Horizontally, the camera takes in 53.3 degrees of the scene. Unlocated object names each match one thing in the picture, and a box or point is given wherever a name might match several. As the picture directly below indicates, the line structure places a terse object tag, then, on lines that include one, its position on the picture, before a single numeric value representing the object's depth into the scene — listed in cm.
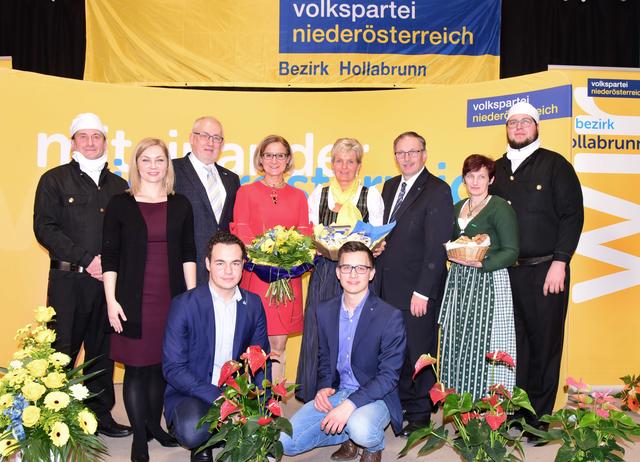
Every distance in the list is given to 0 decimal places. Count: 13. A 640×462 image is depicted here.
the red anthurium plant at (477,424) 222
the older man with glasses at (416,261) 373
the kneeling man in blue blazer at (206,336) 300
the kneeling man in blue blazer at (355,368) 301
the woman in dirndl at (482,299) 359
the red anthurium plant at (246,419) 238
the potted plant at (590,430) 215
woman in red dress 389
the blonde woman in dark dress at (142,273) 322
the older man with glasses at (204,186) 396
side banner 473
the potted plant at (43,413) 206
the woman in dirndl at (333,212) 371
